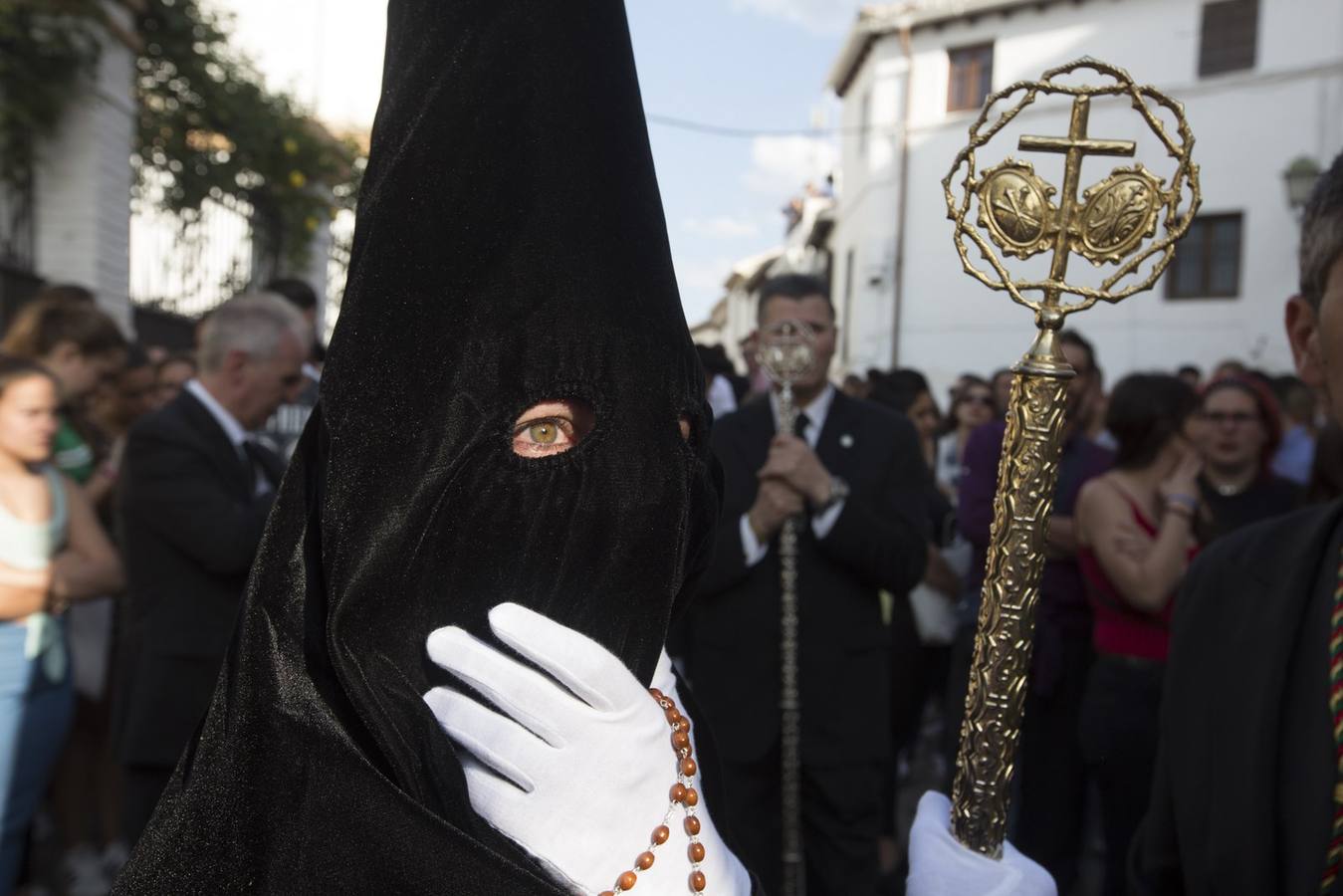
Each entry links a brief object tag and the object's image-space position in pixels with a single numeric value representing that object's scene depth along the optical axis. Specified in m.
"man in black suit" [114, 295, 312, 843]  3.34
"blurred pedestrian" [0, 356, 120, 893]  3.29
